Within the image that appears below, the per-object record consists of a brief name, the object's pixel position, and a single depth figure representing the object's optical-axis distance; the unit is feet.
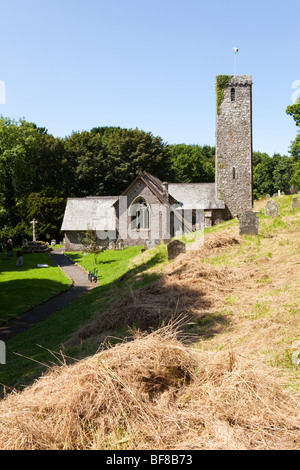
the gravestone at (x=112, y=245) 130.06
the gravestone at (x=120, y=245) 127.95
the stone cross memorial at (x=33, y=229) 153.01
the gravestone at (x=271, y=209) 66.74
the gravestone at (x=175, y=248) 60.85
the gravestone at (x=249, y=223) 57.47
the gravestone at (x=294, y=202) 68.64
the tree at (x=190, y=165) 254.06
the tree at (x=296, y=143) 114.93
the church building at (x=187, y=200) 116.16
